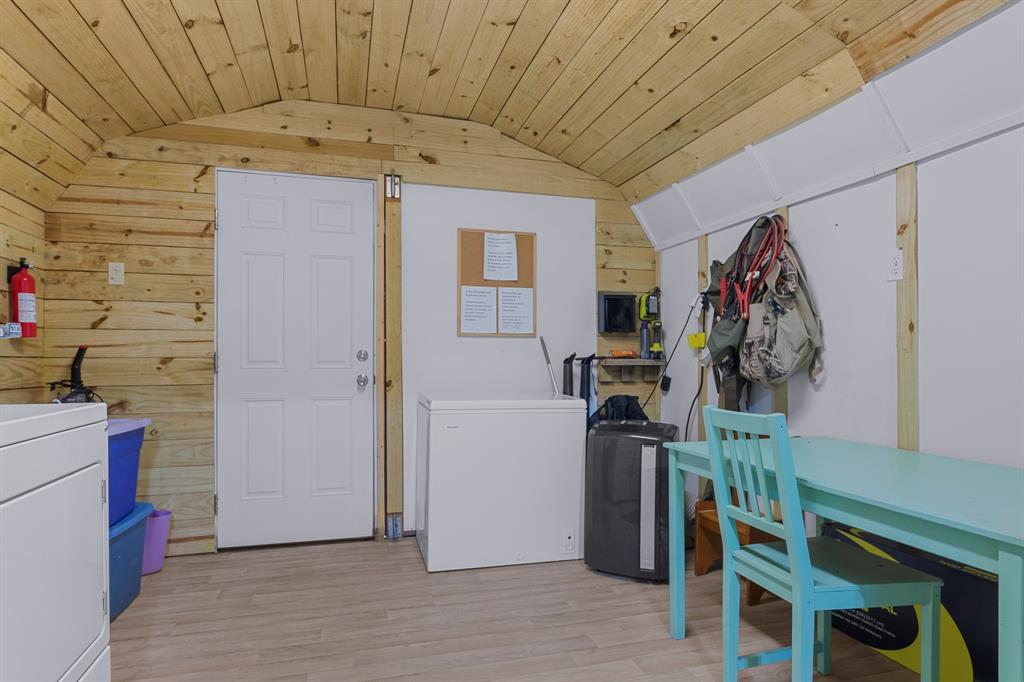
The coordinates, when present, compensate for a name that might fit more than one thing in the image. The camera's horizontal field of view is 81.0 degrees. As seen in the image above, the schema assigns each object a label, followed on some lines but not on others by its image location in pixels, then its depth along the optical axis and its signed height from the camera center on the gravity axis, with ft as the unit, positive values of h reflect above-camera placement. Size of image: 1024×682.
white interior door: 10.53 -0.33
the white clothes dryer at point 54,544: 4.26 -1.65
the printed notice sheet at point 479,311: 11.53 +0.56
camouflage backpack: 8.09 +0.12
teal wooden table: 3.87 -1.27
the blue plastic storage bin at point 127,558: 7.96 -2.99
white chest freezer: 9.48 -2.29
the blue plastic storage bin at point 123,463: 8.08 -1.71
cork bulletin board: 11.54 +0.91
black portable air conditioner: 9.09 -2.51
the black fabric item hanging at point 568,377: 11.50 -0.73
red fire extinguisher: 8.59 +0.60
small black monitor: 12.08 +0.53
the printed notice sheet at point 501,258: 11.69 +1.60
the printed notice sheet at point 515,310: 11.71 +0.58
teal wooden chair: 5.19 -2.15
